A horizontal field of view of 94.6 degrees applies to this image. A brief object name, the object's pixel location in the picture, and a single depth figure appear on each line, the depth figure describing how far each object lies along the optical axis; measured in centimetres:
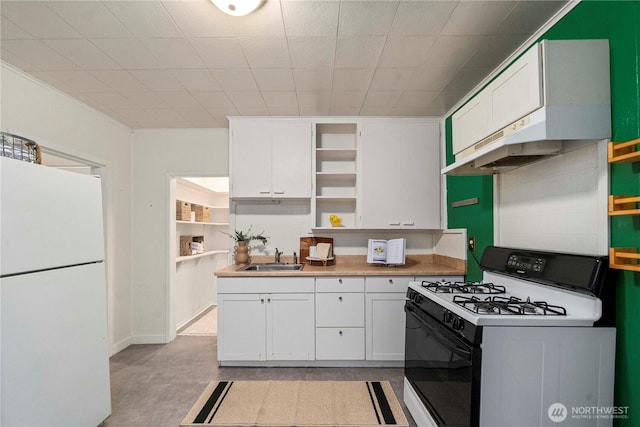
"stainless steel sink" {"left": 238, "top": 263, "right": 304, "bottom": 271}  319
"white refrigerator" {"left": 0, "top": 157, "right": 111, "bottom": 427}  141
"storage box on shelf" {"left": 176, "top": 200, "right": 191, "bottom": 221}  387
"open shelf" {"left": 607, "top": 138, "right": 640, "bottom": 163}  119
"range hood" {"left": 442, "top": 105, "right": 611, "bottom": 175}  138
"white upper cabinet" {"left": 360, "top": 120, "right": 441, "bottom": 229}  313
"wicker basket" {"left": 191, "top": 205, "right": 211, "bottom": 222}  456
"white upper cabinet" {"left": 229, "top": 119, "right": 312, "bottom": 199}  316
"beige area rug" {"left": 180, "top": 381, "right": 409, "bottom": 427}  203
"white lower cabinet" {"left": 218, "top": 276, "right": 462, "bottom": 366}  278
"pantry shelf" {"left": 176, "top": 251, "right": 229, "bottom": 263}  384
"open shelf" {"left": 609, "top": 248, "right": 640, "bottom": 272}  122
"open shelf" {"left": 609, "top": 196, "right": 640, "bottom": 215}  121
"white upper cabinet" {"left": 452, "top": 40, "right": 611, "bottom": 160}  139
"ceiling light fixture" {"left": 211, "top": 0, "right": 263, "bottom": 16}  153
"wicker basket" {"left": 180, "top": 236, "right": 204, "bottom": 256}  411
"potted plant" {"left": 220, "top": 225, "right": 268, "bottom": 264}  329
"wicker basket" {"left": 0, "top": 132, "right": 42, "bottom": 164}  157
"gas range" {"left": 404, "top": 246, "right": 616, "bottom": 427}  132
